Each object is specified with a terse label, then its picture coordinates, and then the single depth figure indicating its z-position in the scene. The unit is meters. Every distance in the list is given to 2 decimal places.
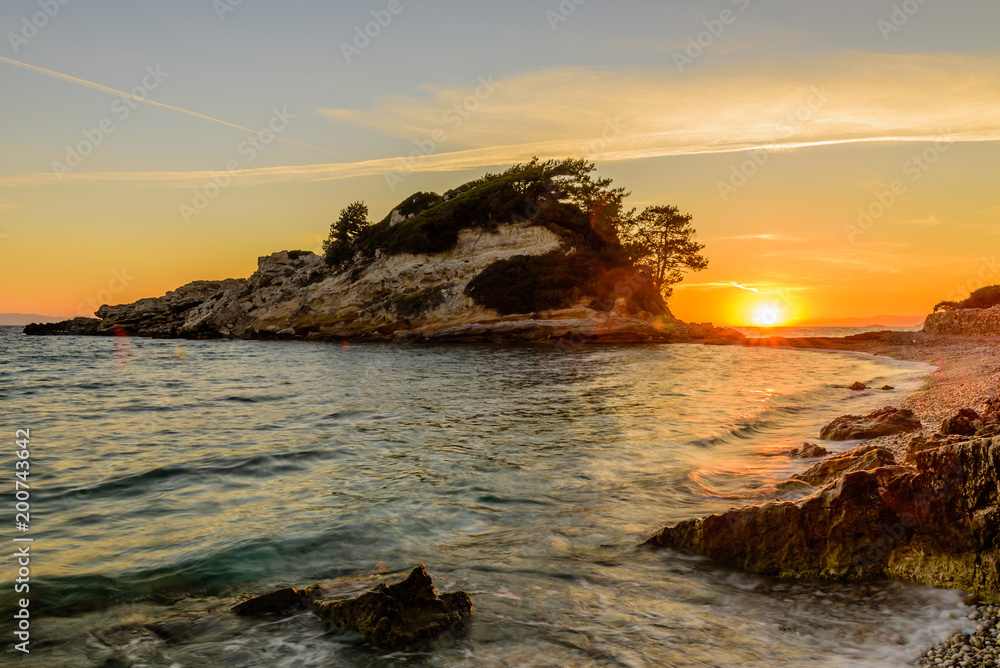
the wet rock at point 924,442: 7.30
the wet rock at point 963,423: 8.51
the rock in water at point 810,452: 10.65
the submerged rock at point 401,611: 4.78
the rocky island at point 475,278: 57.09
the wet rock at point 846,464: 7.67
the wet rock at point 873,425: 11.30
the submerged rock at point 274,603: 5.42
